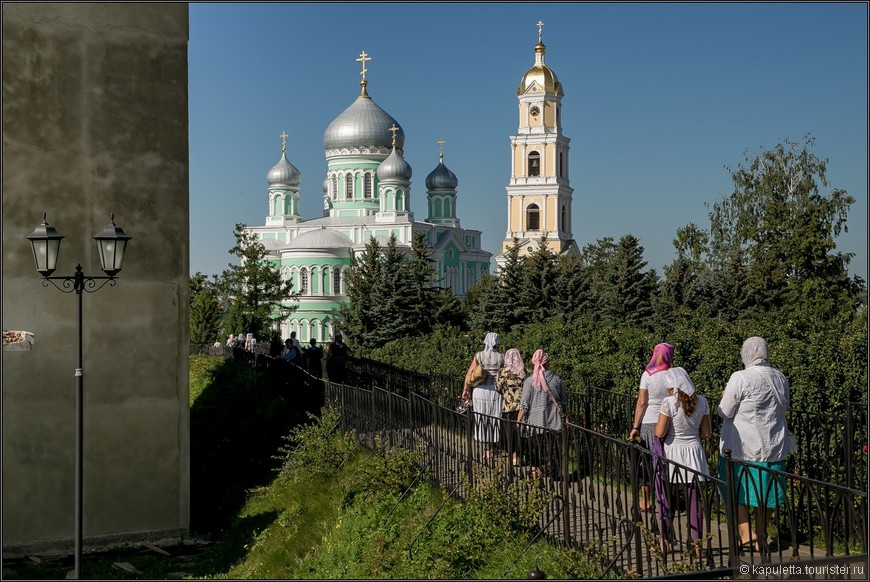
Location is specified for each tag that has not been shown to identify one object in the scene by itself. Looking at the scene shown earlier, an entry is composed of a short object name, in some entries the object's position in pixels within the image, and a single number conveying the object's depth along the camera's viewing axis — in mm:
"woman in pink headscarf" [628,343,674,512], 8961
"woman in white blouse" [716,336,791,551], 8055
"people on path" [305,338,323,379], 23703
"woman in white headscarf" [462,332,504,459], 12766
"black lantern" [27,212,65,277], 9789
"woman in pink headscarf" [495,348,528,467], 12203
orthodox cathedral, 79062
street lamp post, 9739
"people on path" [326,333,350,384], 20688
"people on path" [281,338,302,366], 25216
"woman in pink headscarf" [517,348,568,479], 11055
